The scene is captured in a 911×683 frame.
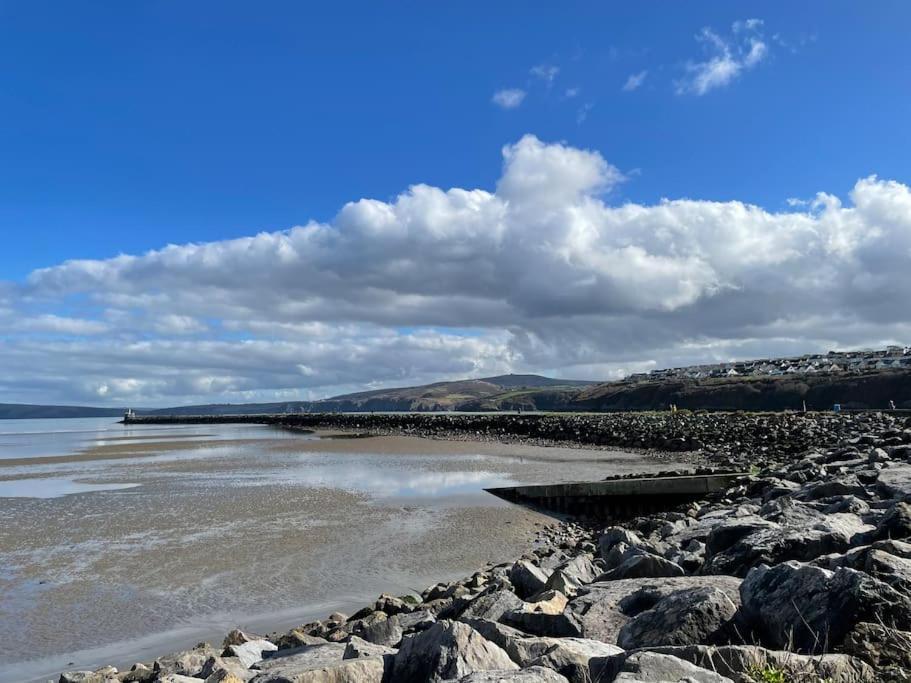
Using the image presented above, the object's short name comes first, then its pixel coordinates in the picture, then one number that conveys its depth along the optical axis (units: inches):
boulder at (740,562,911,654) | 147.4
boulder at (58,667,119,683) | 229.3
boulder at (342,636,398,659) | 177.0
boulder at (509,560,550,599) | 291.6
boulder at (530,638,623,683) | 148.5
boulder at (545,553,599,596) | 268.0
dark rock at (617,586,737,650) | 166.6
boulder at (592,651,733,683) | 132.5
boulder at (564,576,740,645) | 199.3
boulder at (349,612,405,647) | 234.4
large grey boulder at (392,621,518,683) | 154.9
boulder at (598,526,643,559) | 370.9
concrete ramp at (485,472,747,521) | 677.4
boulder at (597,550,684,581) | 253.3
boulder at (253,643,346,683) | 165.5
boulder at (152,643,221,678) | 224.8
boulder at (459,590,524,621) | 229.9
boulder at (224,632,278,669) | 219.5
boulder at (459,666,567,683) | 133.6
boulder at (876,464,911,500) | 362.0
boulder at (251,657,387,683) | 157.1
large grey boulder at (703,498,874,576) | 224.1
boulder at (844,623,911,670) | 135.9
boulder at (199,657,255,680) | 194.5
